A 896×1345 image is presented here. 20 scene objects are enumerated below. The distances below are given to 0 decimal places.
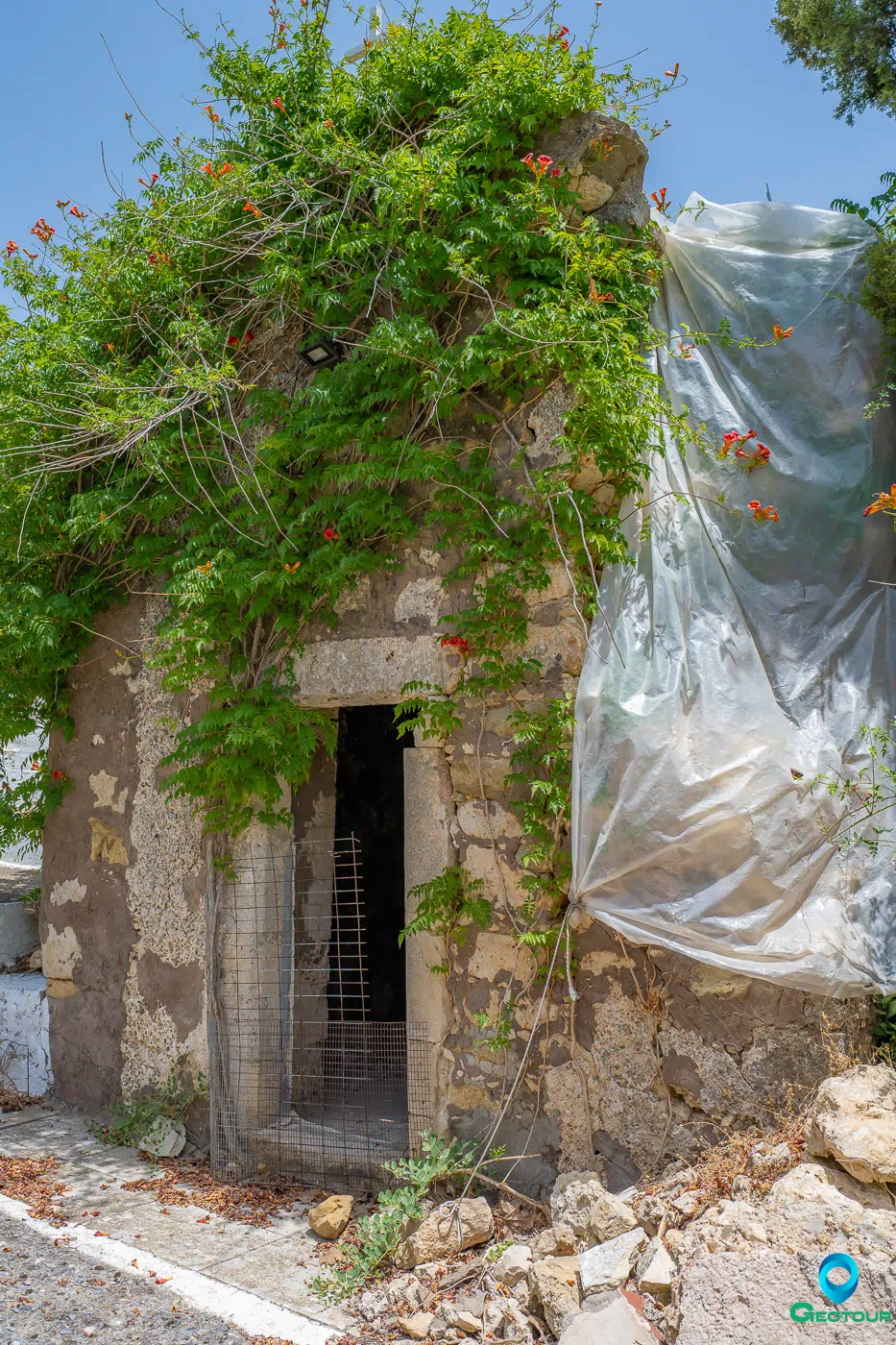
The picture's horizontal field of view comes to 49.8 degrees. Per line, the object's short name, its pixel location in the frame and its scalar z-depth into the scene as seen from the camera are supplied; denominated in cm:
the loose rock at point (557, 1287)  265
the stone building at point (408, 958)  329
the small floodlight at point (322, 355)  416
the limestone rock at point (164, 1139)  425
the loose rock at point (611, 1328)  241
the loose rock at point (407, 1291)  303
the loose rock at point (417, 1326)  286
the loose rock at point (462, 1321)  281
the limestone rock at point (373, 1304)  302
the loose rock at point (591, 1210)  282
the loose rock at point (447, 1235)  319
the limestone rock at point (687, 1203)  272
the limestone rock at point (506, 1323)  271
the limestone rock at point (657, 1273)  248
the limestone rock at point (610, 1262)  262
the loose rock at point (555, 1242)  290
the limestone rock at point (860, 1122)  247
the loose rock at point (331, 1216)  351
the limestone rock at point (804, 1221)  229
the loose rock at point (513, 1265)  293
